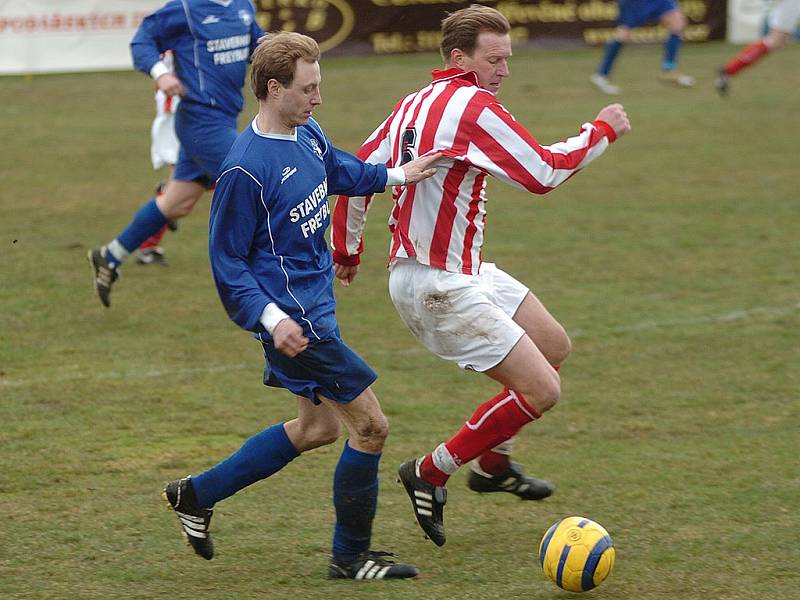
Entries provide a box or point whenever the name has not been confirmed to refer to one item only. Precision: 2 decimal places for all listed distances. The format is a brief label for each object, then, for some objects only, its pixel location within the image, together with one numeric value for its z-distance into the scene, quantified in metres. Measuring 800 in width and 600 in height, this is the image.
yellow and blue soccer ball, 8.71
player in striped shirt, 9.65
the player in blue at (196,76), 16.50
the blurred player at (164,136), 19.70
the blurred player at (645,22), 33.66
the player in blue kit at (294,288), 8.52
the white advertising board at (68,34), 35.62
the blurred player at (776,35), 29.55
